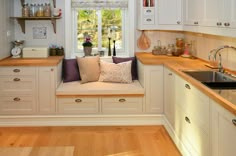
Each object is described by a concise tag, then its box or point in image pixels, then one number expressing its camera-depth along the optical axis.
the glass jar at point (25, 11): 5.30
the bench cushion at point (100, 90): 4.76
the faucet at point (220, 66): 3.72
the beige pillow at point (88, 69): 5.09
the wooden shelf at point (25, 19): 5.31
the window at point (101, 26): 5.66
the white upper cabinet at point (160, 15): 5.06
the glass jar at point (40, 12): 5.32
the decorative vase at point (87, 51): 5.52
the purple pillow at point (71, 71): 5.21
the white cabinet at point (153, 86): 4.75
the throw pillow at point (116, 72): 5.07
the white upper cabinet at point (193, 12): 4.07
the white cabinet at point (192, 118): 2.84
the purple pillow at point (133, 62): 5.34
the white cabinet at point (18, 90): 4.71
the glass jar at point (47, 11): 5.33
